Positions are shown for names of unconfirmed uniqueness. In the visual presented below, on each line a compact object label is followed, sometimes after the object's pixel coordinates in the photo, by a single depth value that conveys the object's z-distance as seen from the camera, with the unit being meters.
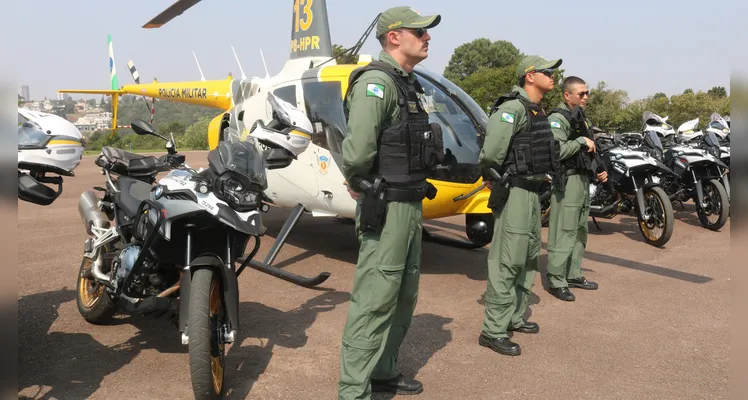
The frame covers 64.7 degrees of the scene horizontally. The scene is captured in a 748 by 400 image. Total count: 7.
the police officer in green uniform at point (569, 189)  4.97
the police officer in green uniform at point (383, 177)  2.81
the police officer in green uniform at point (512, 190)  3.82
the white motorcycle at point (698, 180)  7.72
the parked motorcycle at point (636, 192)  6.81
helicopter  5.08
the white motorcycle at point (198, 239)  2.92
